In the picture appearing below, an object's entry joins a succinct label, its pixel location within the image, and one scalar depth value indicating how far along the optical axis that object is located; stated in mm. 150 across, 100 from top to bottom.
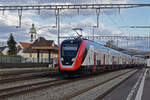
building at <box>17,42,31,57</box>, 118056
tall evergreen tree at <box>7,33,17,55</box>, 91812
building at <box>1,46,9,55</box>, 122375
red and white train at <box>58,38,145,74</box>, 21484
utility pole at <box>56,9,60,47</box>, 38700
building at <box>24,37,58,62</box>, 40759
